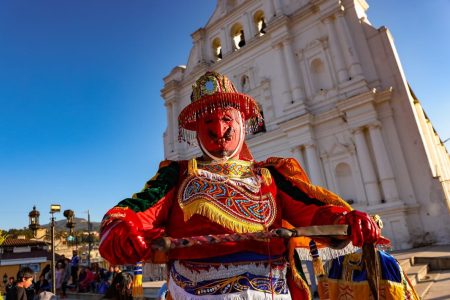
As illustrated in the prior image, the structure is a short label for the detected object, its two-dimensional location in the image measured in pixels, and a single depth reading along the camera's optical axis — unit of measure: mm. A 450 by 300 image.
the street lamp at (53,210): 9790
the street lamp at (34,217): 11197
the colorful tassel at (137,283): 1682
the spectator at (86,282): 11682
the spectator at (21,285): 5039
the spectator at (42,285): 8712
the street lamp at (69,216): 11141
